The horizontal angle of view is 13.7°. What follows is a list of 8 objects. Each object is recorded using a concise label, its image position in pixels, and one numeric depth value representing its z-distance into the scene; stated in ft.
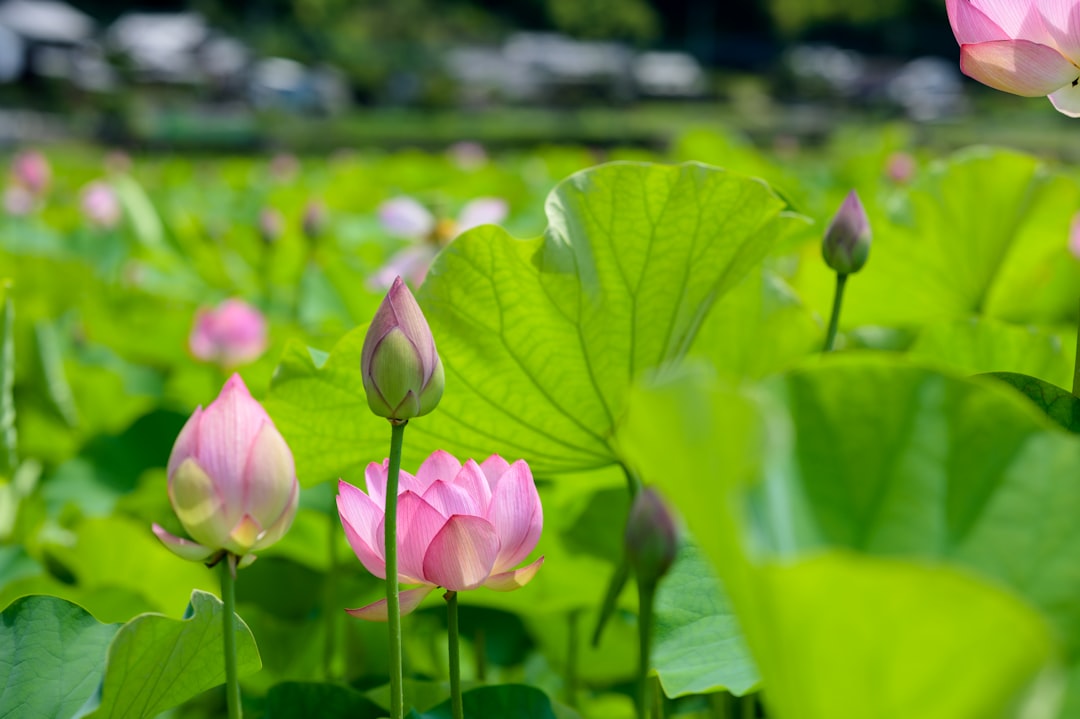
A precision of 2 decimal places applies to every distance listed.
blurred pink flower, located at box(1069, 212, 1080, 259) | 15.54
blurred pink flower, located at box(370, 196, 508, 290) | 20.19
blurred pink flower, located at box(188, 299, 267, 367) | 19.14
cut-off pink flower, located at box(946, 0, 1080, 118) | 10.17
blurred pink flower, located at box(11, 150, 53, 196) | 37.74
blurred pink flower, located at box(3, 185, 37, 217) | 38.48
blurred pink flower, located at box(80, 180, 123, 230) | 35.91
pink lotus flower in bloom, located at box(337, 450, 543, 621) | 10.09
